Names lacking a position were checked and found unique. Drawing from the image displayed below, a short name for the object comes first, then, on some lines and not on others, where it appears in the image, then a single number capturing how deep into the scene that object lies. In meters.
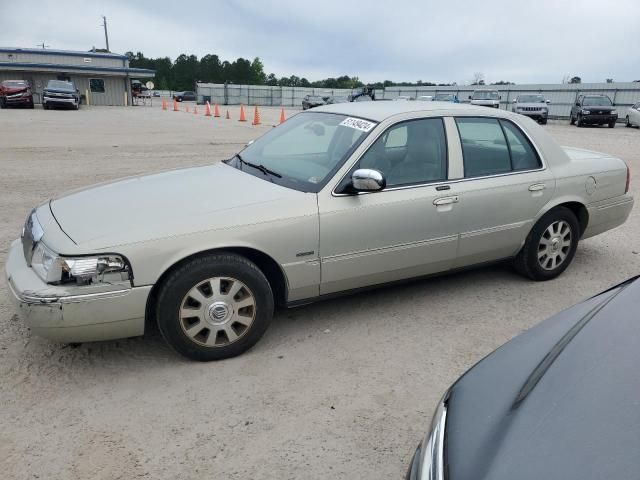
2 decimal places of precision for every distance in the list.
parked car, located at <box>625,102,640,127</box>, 25.99
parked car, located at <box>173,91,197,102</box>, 71.38
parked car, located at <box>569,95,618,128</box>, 25.77
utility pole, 76.40
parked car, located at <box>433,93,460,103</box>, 29.27
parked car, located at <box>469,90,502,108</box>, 29.23
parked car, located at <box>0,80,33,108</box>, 31.55
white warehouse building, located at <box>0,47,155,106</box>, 40.38
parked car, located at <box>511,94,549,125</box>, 27.50
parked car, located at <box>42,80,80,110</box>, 31.52
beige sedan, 2.97
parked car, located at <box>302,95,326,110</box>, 46.31
